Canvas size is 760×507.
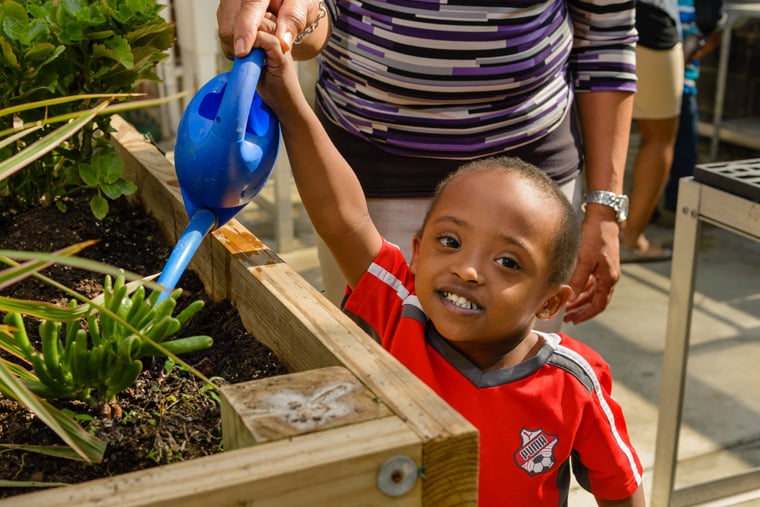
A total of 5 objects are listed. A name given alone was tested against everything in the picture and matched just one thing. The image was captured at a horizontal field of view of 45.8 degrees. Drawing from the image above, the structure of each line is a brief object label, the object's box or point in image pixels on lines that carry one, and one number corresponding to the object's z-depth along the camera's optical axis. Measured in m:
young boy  1.21
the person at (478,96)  1.53
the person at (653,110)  3.49
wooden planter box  0.70
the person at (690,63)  4.13
